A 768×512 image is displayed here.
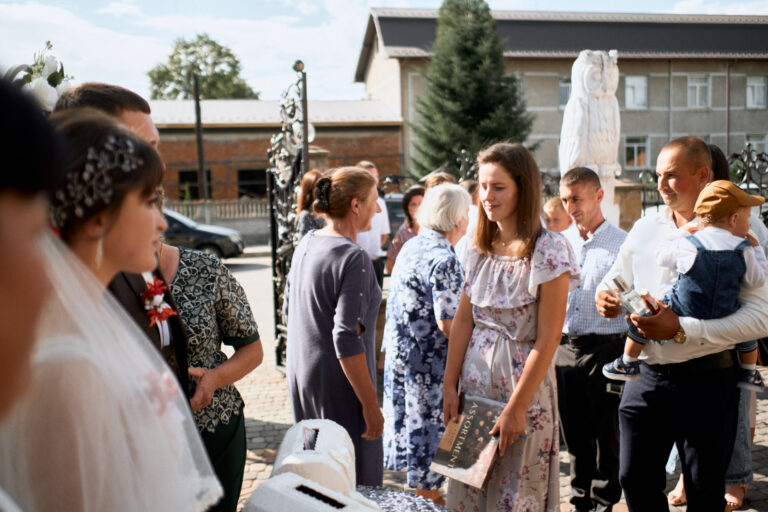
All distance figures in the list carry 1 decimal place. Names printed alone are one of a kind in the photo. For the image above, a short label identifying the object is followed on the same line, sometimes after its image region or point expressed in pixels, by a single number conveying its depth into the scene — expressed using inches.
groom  68.8
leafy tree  2070.6
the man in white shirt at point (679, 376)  104.1
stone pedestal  345.7
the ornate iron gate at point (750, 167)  324.8
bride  40.6
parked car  669.9
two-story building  1336.1
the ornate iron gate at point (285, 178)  268.2
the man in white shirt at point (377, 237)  304.2
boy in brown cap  102.6
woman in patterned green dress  81.4
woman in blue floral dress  150.2
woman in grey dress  118.4
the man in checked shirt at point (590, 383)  144.7
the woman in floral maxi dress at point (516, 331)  106.3
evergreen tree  1117.1
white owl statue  334.0
